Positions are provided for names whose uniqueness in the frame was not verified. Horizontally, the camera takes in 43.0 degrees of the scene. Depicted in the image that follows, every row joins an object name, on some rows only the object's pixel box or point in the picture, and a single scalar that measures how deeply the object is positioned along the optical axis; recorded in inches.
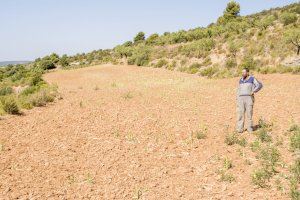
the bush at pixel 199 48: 1396.4
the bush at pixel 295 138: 362.6
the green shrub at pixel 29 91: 790.8
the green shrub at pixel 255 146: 373.3
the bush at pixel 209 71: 1106.7
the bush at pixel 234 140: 391.9
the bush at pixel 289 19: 1337.4
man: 420.8
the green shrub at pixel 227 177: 311.0
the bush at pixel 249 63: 1045.8
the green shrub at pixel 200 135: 428.1
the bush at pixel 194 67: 1265.0
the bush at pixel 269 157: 325.2
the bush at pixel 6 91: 1060.8
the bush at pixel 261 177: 296.3
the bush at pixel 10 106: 512.9
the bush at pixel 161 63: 1486.7
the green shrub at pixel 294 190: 262.1
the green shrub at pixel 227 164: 337.4
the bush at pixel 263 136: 394.0
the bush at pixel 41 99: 585.1
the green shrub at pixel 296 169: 295.6
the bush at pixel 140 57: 1629.2
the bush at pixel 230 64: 1147.9
